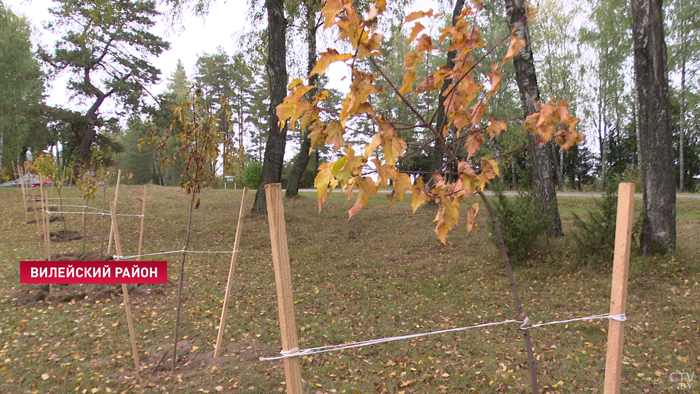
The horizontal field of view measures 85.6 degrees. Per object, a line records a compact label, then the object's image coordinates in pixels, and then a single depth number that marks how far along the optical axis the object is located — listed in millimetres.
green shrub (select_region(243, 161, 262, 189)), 20672
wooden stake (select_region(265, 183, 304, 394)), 1474
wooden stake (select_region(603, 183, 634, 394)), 1513
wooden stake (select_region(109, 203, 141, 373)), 3172
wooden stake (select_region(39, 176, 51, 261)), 4871
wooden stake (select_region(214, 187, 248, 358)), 3435
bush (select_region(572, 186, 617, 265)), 5203
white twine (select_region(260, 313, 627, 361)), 1479
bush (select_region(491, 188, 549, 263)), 5691
